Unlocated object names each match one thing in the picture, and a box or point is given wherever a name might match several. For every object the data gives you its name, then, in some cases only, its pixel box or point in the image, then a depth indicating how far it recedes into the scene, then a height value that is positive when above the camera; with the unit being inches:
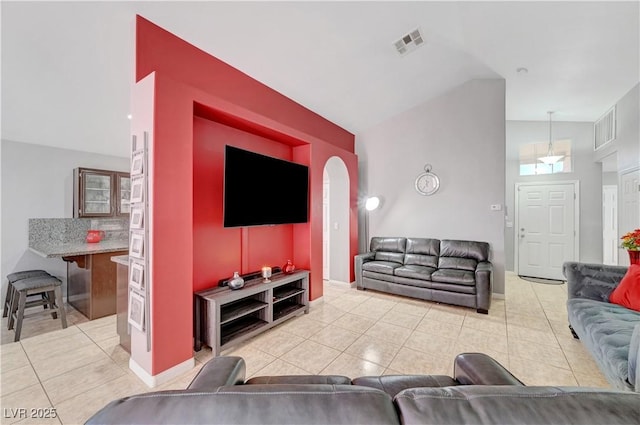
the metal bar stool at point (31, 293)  103.0 -34.9
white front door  194.9 -12.6
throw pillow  87.6 -27.5
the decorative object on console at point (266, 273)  117.0 -27.9
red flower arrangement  95.0 -10.9
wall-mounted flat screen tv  102.3 +10.2
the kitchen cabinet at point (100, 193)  142.6 +11.3
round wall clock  177.2 +20.7
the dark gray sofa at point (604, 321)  59.2 -33.5
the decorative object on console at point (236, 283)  102.6 -28.2
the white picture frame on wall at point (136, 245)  79.1 -10.3
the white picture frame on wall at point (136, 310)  79.4 -31.2
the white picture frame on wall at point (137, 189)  79.4 +7.1
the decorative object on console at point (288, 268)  130.7 -28.4
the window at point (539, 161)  197.2 +42.8
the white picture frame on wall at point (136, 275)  79.4 -20.1
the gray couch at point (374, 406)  21.4 -17.0
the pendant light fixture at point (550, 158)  183.1 +38.6
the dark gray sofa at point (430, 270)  135.0 -33.8
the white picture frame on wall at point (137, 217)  79.1 -1.6
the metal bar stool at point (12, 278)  118.1 -30.3
